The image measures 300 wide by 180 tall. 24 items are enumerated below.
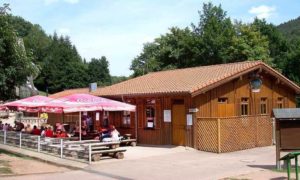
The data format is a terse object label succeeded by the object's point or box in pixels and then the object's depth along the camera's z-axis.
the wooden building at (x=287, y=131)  15.58
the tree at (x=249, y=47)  56.94
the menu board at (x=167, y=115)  23.50
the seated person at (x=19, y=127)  28.33
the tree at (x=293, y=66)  58.12
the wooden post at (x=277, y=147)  15.68
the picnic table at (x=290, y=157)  13.01
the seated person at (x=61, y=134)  23.83
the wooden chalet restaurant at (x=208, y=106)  22.12
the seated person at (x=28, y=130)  26.19
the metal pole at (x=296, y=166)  13.01
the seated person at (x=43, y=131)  23.74
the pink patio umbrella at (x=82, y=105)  20.71
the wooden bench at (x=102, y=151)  18.38
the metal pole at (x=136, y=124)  25.33
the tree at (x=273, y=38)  67.44
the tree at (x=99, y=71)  96.25
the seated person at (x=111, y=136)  20.67
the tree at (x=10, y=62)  20.28
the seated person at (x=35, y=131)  25.27
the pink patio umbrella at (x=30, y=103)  24.84
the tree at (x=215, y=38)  59.25
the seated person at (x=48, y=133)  23.81
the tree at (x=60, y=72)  89.12
